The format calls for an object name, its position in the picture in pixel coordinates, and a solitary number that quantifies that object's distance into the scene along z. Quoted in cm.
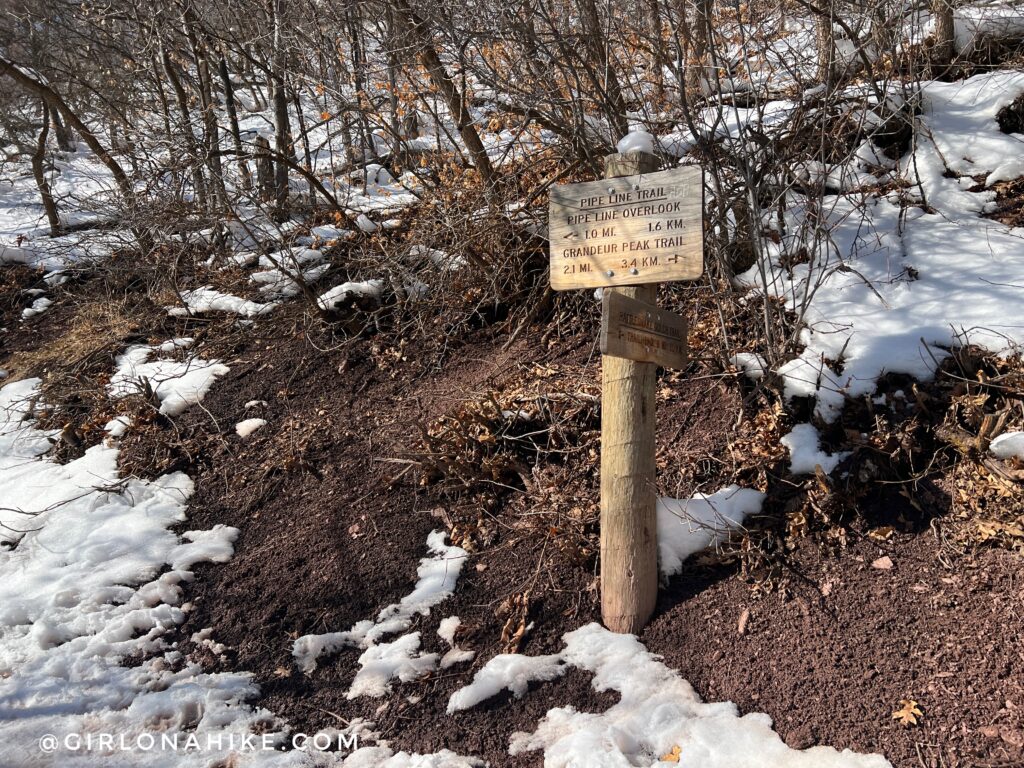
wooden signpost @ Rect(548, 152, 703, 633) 296
